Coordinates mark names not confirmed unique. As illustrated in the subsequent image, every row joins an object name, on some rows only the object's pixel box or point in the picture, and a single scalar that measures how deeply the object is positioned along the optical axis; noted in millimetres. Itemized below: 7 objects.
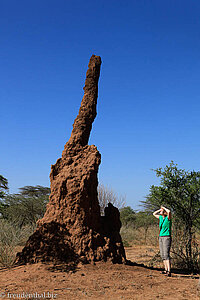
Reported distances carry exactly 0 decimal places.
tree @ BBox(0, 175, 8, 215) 12943
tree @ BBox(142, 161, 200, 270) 8500
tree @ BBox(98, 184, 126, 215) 19844
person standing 6516
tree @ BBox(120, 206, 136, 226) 23970
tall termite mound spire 6410
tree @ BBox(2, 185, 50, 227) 17723
